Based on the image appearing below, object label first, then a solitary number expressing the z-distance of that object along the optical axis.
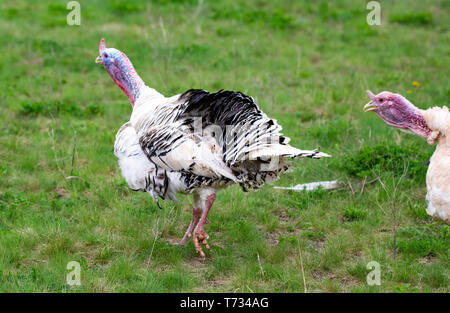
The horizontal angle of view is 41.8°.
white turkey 4.63
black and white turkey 4.82
